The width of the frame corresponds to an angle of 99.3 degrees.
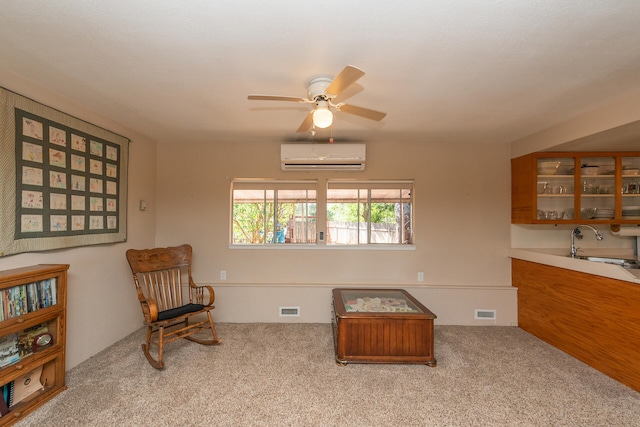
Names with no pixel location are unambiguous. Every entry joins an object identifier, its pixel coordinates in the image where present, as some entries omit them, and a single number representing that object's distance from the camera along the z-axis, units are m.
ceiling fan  1.58
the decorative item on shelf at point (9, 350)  1.68
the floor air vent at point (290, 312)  3.39
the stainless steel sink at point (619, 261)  2.69
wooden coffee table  2.40
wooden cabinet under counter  2.15
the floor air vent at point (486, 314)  3.33
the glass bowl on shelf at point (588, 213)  3.03
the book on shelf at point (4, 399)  1.67
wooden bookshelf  1.68
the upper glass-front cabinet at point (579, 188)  3.02
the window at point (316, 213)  3.56
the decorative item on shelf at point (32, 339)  1.81
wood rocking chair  2.43
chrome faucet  2.96
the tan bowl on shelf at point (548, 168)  3.07
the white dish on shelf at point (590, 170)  3.06
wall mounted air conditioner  3.20
